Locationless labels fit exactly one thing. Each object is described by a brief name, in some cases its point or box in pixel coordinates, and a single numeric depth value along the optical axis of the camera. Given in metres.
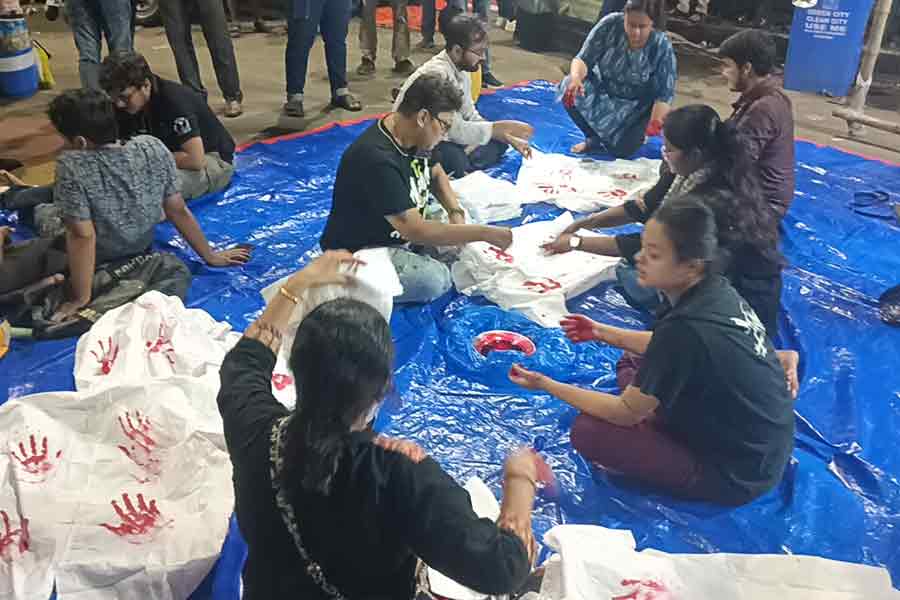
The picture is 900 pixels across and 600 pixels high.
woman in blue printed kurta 3.97
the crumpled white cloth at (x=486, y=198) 3.43
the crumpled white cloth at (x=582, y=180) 3.63
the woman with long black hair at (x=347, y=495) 1.08
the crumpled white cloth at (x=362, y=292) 1.92
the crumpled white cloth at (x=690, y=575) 1.65
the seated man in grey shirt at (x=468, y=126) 3.41
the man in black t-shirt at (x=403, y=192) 2.41
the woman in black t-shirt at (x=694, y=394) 1.74
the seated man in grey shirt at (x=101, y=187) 2.42
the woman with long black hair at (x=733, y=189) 2.31
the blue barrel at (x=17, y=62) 4.52
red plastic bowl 2.55
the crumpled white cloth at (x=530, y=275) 2.74
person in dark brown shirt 2.87
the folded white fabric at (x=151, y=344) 2.25
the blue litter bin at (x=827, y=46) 5.17
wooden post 4.29
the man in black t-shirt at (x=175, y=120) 2.90
